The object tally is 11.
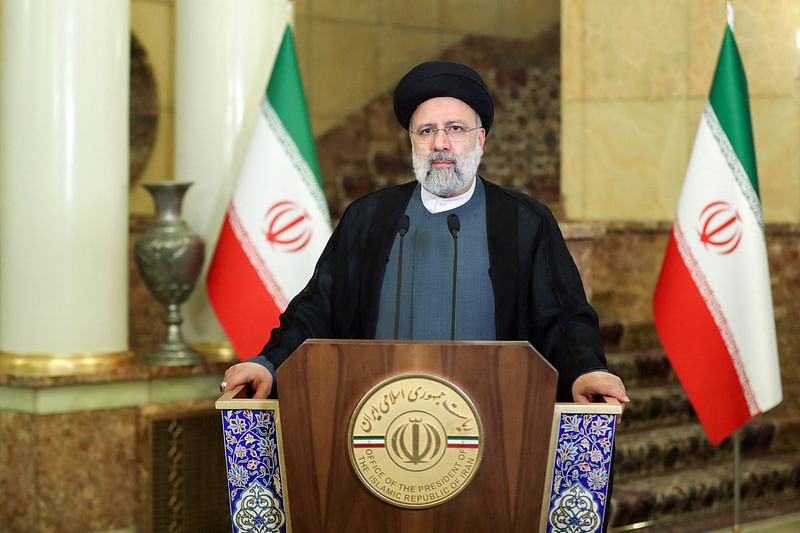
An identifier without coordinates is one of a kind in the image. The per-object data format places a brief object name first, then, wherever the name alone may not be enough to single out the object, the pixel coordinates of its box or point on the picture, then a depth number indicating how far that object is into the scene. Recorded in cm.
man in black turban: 516
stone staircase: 1001
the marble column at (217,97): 926
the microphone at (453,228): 509
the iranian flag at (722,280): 848
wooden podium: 396
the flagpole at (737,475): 903
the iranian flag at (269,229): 825
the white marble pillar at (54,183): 837
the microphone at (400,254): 519
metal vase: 860
